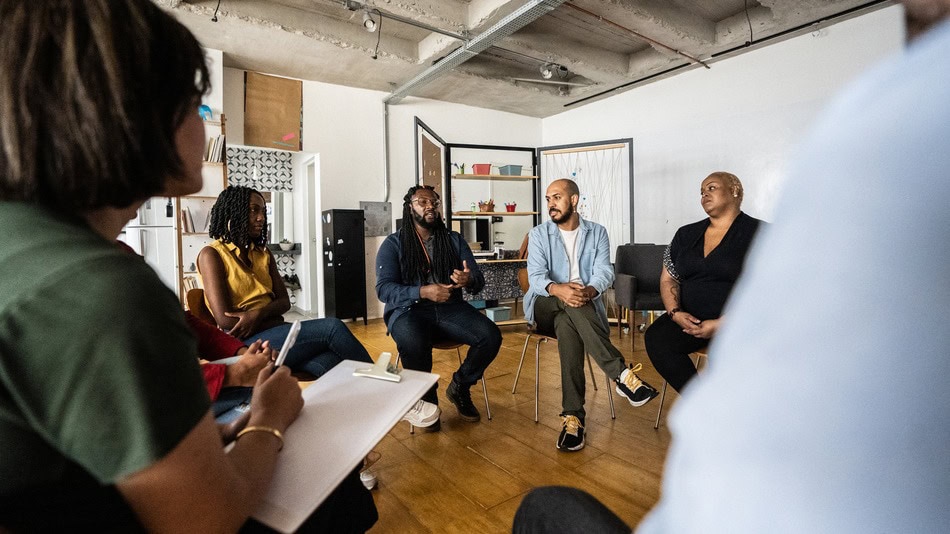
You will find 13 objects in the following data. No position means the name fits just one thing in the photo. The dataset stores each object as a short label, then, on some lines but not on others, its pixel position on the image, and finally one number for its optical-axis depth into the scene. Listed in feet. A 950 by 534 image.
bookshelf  15.23
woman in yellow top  6.77
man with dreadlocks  8.49
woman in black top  7.66
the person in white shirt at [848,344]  0.79
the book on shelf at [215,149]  15.17
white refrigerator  14.89
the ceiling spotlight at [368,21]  13.46
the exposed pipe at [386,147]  19.99
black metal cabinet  18.15
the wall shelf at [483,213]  17.99
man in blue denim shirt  8.03
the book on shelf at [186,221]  15.62
